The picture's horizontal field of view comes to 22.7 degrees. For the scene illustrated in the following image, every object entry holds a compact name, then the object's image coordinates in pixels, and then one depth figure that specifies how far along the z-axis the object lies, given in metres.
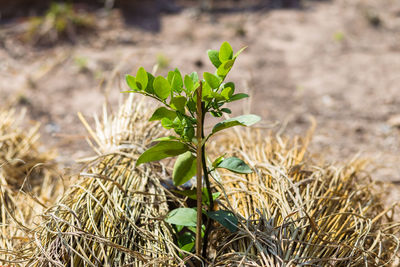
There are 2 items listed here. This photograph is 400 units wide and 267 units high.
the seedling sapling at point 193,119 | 1.51
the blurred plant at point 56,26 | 5.31
